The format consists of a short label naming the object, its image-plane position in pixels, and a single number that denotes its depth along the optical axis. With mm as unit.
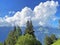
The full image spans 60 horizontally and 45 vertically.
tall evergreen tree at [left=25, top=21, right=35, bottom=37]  29372
